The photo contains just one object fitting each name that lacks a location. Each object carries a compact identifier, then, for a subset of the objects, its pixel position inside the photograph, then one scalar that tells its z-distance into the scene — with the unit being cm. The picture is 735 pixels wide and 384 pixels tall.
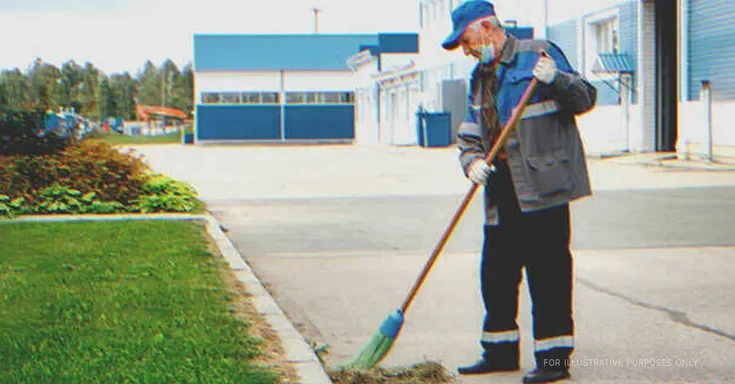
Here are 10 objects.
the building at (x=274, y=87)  6888
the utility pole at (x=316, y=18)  9562
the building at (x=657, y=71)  2481
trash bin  4391
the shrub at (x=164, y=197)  1399
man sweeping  513
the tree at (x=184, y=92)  13875
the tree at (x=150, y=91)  15102
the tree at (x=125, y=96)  13625
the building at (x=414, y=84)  4488
